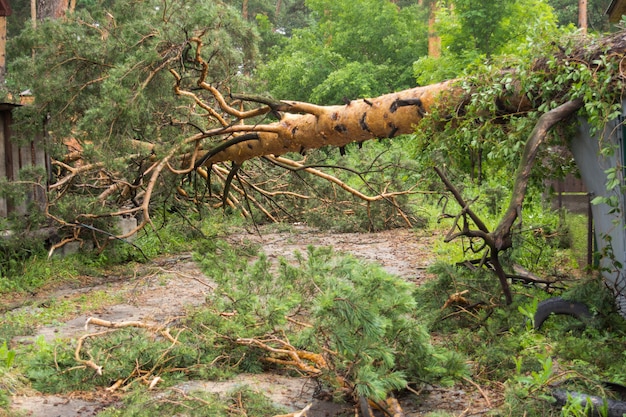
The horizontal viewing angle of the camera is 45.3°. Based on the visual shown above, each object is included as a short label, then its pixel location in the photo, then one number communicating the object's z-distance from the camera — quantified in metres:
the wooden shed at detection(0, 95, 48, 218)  9.61
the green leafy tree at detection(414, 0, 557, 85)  20.11
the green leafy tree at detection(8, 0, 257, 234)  8.82
